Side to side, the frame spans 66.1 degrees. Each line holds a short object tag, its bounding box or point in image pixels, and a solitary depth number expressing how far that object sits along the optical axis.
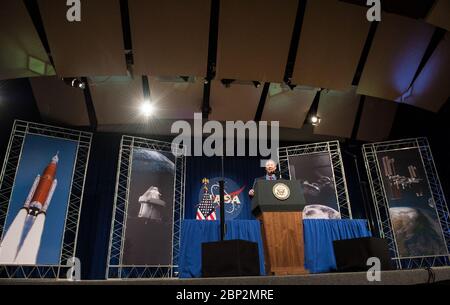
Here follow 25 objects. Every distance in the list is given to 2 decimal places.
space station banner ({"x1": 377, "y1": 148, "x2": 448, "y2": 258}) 6.41
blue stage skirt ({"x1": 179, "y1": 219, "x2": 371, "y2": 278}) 4.80
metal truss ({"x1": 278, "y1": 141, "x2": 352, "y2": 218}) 7.66
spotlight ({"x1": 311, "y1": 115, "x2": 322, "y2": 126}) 7.35
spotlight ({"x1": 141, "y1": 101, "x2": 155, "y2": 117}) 6.99
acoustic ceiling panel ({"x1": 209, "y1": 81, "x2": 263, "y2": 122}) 7.00
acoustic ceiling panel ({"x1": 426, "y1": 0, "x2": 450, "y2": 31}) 5.09
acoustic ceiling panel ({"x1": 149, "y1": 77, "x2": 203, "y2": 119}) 6.84
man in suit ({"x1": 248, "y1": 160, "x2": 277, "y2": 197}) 3.96
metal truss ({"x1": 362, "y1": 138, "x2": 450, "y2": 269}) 6.70
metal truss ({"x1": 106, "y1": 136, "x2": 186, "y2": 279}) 6.45
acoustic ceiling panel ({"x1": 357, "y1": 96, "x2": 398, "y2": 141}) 7.56
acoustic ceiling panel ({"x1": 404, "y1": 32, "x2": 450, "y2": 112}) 6.05
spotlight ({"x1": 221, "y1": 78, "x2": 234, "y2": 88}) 6.91
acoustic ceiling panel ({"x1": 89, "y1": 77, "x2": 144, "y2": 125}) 6.76
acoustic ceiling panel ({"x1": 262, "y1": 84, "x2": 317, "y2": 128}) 7.22
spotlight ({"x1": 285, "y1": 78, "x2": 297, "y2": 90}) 6.49
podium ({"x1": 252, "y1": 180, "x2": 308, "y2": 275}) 3.24
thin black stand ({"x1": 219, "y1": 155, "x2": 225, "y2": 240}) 3.48
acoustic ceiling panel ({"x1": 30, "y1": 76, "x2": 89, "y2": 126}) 6.65
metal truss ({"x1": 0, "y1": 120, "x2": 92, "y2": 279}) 6.09
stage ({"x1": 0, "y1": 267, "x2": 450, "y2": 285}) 2.07
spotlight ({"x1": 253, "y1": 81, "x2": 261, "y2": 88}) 6.95
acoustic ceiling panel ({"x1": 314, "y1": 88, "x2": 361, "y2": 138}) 7.38
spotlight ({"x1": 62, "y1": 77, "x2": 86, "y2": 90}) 6.35
